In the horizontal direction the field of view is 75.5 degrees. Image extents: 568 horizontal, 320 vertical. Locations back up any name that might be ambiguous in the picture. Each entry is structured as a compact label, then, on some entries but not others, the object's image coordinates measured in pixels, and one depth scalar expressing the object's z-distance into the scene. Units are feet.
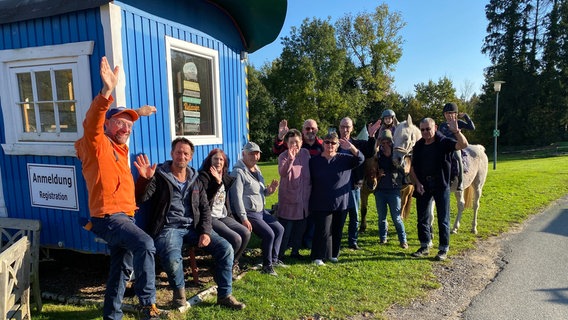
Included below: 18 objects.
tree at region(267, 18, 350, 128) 122.72
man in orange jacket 10.02
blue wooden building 12.62
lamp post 56.39
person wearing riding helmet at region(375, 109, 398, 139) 19.15
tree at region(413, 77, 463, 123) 110.22
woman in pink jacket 16.06
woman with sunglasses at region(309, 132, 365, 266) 16.06
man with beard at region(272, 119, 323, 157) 18.54
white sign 13.37
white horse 18.58
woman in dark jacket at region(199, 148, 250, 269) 14.01
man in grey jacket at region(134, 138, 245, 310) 12.20
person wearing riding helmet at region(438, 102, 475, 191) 16.98
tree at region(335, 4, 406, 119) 124.06
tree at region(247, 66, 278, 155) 120.41
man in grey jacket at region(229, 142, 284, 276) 15.19
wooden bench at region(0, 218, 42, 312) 12.74
